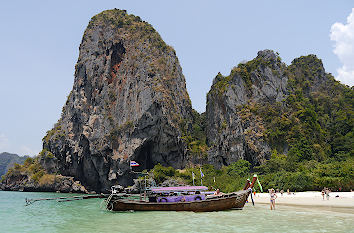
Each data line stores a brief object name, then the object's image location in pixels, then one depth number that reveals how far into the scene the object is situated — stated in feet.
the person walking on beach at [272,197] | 71.47
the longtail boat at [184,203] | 67.82
